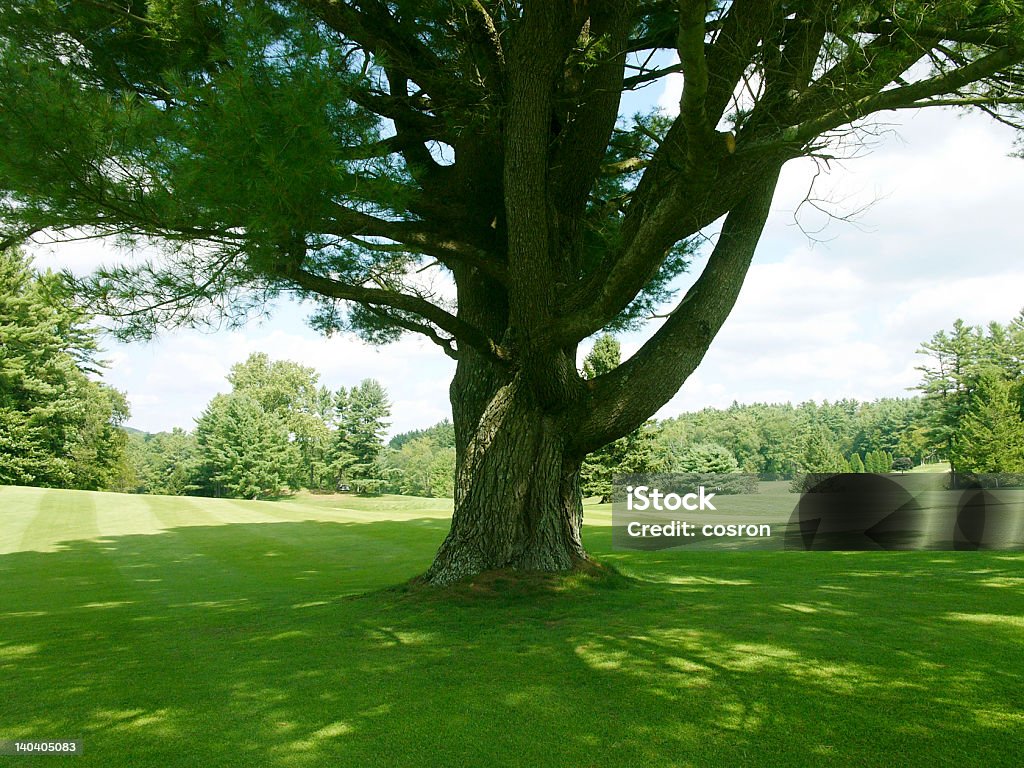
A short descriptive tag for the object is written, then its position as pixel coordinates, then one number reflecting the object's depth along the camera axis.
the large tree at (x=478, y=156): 4.12
